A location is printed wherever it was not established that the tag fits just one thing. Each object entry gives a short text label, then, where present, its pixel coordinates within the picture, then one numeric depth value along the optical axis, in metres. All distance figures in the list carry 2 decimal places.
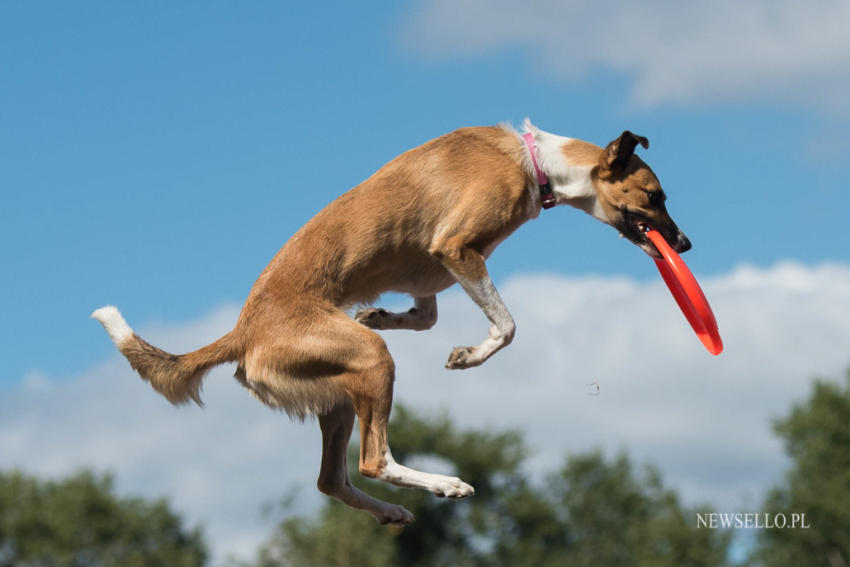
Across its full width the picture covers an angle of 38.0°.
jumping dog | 9.92
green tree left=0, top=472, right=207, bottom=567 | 57.59
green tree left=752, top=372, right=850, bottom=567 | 58.00
